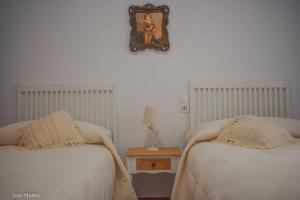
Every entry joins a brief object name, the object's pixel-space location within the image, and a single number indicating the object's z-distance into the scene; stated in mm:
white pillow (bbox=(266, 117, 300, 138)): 2047
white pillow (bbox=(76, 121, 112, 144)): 2117
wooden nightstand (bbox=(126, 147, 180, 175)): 2244
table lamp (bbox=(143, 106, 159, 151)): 2355
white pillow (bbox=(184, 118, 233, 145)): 2134
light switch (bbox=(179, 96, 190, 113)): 2596
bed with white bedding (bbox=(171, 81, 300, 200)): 1033
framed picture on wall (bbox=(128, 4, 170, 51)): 2590
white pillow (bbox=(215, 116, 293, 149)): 1800
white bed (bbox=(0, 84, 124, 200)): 1080
